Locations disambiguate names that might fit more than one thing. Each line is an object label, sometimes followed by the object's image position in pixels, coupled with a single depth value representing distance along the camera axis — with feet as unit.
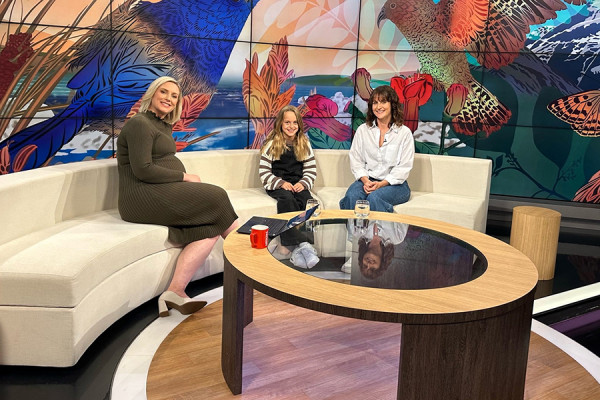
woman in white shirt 15.71
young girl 15.35
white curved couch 9.29
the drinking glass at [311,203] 10.95
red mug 9.34
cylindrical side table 14.44
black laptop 10.27
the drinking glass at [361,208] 11.07
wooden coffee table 7.18
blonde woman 12.12
